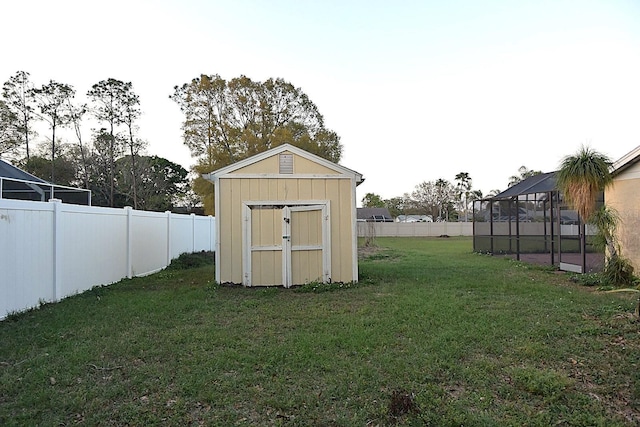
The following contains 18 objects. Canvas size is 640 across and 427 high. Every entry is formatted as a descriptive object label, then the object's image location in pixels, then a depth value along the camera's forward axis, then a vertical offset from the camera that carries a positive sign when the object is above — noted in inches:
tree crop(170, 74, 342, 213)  925.8 +232.8
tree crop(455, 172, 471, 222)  1844.6 +151.3
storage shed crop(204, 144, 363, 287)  323.6 +1.1
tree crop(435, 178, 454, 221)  1798.7 +104.1
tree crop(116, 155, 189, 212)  1069.8 +99.1
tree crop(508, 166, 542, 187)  1900.6 +203.8
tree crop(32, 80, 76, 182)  932.6 +263.6
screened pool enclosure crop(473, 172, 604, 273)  391.9 -11.3
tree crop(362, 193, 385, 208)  2211.4 +107.1
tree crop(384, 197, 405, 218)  2023.5 +72.6
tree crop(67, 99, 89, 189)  965.8 +213.6
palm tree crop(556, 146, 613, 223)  332.8 +32.4
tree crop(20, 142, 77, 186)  955.3 +133.7
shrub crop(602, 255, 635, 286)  307.6 -39.0
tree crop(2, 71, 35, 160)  904.9 +266.6
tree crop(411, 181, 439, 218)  1817.7 +101.3
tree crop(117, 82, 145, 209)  970.7 +242.0
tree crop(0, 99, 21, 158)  905.9 +197.5
